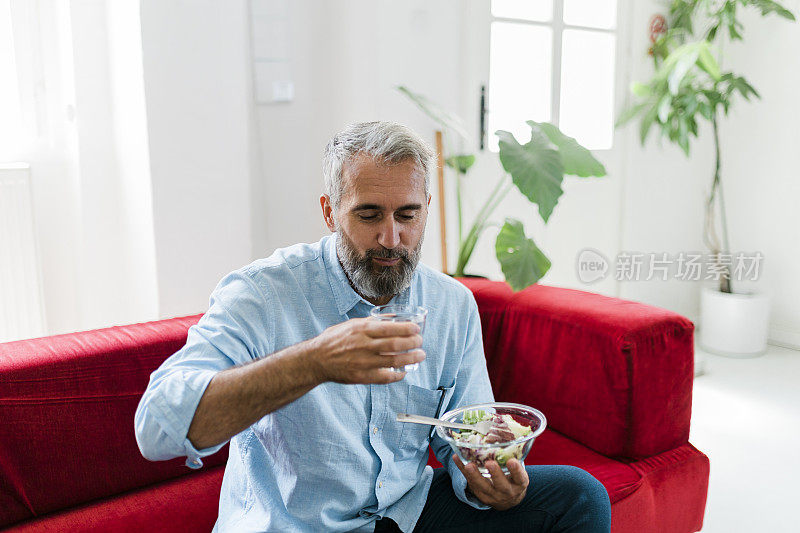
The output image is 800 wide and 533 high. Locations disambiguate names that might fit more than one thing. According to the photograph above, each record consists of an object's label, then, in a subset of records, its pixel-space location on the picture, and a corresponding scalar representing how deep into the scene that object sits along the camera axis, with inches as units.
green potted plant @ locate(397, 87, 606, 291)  79.4
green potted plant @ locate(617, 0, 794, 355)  128.3
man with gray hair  44.3
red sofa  52.6
